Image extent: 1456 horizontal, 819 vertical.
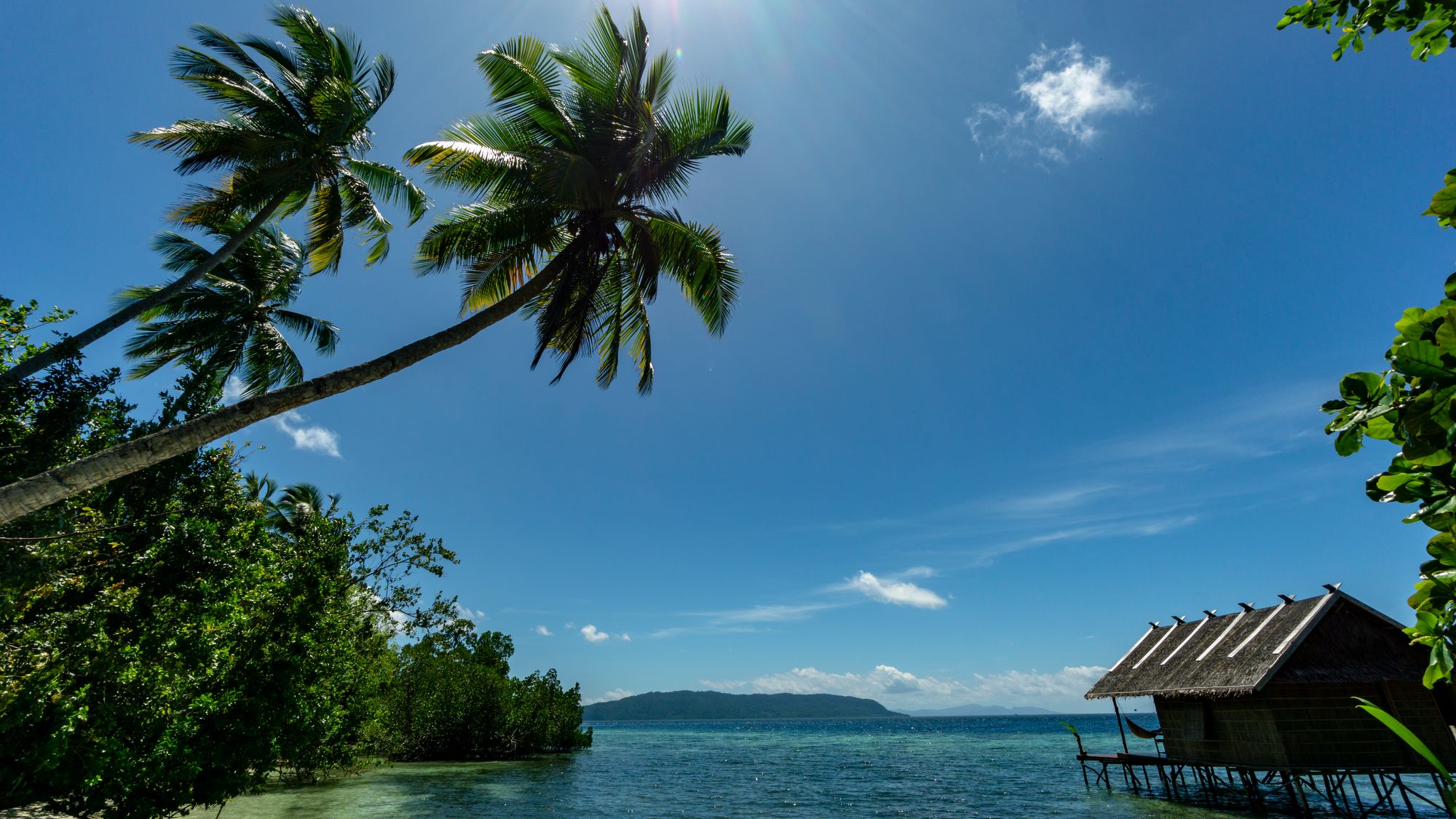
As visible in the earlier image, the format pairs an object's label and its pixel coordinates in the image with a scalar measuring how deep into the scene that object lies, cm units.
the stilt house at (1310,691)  1608
